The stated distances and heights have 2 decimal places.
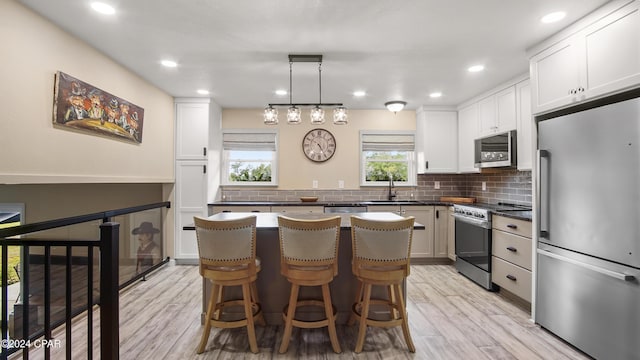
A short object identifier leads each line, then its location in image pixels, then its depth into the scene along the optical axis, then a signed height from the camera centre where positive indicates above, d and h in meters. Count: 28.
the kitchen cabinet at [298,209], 4.47 -0.39
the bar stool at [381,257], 2.12 -0.53
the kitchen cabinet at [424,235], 4.52 -0.77
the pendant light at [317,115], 2.75 +0.62
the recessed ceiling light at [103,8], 2.07 +1.21
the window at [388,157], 5.11 +0.44
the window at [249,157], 4.99 +0.42
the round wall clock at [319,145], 5.02 +0.62
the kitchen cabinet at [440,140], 4.79 +0.68
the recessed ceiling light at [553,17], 2.16 +1.21
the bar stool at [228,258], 2.10 -0.54
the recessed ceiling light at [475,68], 3.19 +1.23
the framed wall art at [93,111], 2.36 +0.65
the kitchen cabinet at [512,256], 2.92 -0.74
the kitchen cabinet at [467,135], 4.35 +0.71
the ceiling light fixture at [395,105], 4.33 +1.11
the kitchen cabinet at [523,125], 3.36 +0.66
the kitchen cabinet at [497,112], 3.60 +0.90
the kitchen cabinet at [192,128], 4.39 +0.78
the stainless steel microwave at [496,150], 3.57 +0.41
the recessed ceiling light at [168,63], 3.05 +1.22
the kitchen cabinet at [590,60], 1.90 +0.89
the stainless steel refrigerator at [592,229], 1.86 -0.31
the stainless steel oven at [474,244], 3.48 -0.75
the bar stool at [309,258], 2.09 -0.53
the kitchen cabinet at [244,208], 4.40 -0.37
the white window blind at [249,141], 4.99 +0.68
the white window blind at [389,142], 5.11 +0.69
